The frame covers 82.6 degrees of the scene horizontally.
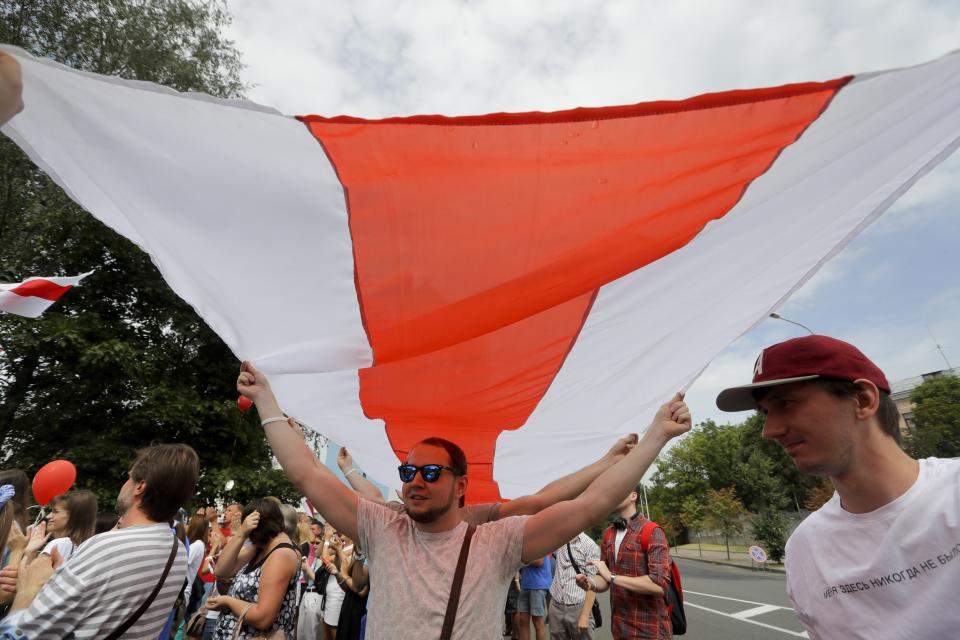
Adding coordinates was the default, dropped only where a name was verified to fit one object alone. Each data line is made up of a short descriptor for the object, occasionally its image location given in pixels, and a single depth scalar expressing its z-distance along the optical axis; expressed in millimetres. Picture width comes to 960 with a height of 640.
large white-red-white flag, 1976
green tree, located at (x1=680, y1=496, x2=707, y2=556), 49031
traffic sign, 18069
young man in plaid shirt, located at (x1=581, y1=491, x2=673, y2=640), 4156
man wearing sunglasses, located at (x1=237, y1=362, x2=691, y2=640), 2004
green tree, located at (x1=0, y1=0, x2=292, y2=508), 13500
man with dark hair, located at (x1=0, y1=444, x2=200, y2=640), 2055
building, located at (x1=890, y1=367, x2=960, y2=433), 57062
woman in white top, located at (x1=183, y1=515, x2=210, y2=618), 5174
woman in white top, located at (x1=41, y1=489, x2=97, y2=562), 3861
